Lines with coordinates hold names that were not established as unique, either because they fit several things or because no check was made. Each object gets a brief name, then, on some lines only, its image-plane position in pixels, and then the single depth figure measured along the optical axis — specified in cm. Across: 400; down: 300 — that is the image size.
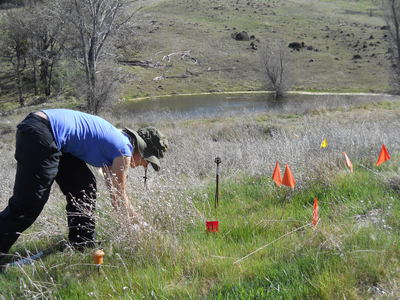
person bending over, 319
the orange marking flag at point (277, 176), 378
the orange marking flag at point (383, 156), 442
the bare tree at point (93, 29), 2328
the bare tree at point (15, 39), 3553
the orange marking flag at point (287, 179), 361
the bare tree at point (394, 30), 3338
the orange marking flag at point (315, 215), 317
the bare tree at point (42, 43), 3423
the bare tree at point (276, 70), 4044
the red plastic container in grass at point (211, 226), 344
